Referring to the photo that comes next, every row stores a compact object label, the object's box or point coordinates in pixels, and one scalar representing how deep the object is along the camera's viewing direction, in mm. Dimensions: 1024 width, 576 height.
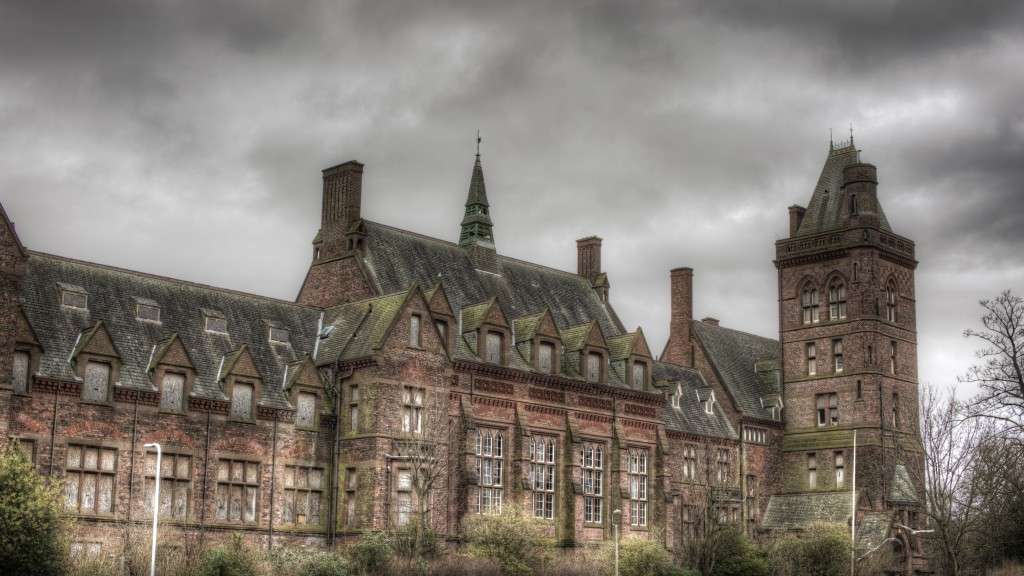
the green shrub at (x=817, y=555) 67625
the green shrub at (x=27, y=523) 40469
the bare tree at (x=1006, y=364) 56625
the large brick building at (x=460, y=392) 49375
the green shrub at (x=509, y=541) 55344
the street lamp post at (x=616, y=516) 64500
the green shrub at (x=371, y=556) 49125
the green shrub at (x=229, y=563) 44219
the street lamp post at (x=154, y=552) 40419
